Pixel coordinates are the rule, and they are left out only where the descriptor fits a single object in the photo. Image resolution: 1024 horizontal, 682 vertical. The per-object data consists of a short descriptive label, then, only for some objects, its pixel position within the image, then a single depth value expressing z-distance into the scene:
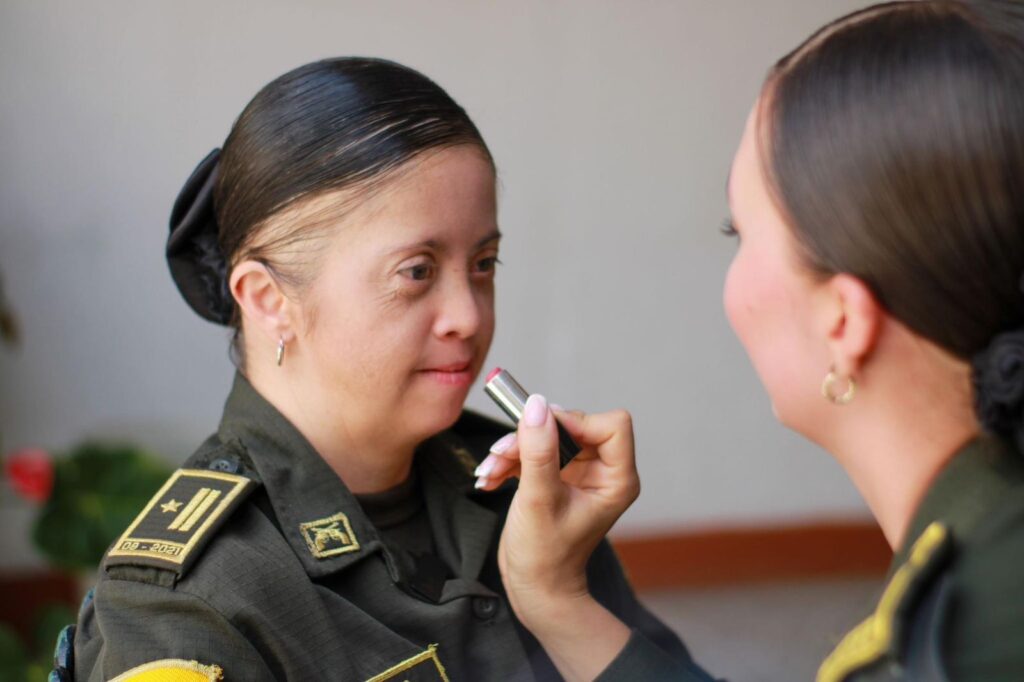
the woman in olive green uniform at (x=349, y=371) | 1.52
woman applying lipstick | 1.34
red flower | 2.17
